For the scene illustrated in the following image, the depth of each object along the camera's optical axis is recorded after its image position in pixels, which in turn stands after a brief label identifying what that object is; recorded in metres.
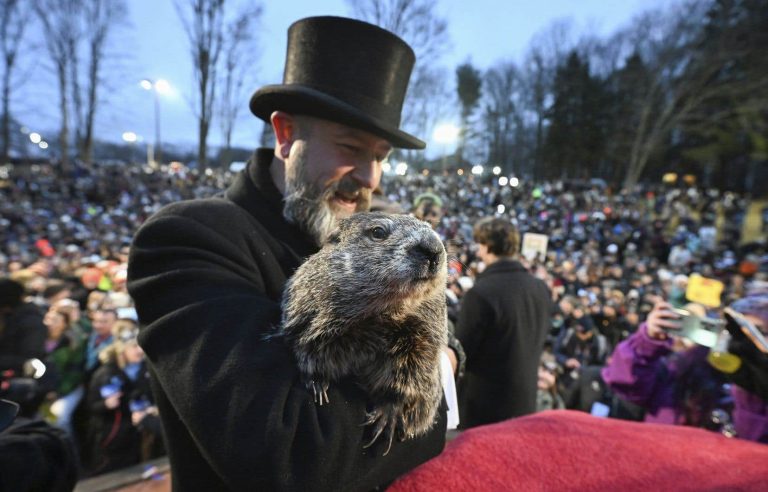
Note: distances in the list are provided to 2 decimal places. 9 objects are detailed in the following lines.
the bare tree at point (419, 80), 20.91
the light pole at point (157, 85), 29.78
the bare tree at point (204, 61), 27.06
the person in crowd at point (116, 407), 4.32
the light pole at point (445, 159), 52.85
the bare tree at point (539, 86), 43.03
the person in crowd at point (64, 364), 4.55
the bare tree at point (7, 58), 28.67
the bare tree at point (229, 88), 28.56
